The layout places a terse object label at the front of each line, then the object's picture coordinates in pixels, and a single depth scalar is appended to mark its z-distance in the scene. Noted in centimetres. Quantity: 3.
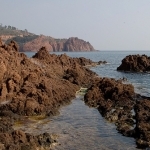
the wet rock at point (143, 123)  1456
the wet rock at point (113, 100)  1913
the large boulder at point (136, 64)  6206
